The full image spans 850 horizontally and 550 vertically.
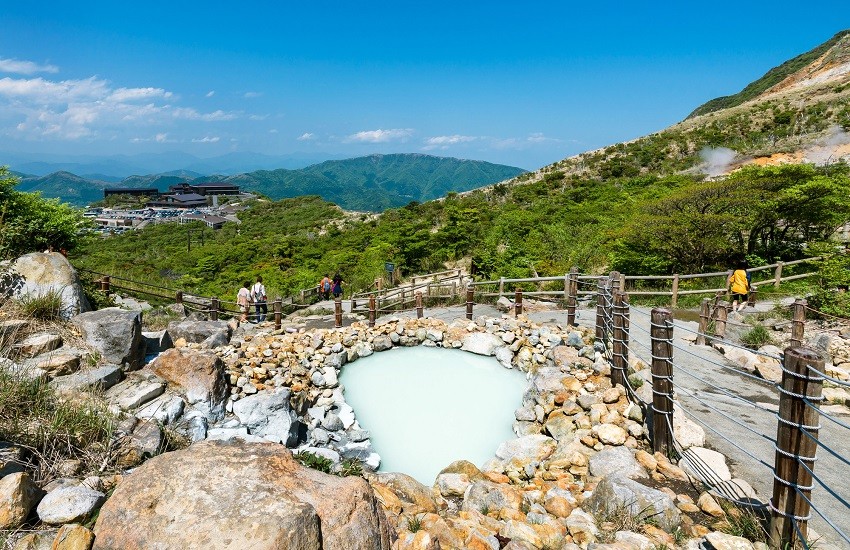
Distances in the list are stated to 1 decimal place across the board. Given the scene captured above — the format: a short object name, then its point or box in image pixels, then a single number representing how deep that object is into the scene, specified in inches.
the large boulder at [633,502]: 142.3
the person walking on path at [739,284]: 422.3
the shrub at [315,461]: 198.8
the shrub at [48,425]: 141.6
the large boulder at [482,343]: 373.7
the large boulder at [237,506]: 104.8
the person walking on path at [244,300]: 477.8
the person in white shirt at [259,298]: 483.2
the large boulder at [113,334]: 263.0
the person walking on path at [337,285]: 608.0
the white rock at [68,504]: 115.6
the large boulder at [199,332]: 381.4
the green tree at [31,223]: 312.7
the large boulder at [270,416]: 256.1
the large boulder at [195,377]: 264.1
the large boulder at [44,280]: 281.9
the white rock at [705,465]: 159.6
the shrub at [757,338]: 323.6
